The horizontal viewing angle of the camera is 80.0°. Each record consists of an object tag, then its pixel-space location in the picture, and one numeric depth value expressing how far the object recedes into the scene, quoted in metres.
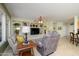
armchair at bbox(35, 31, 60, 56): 1.68
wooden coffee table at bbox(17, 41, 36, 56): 1.54
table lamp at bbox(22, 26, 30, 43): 1.65
